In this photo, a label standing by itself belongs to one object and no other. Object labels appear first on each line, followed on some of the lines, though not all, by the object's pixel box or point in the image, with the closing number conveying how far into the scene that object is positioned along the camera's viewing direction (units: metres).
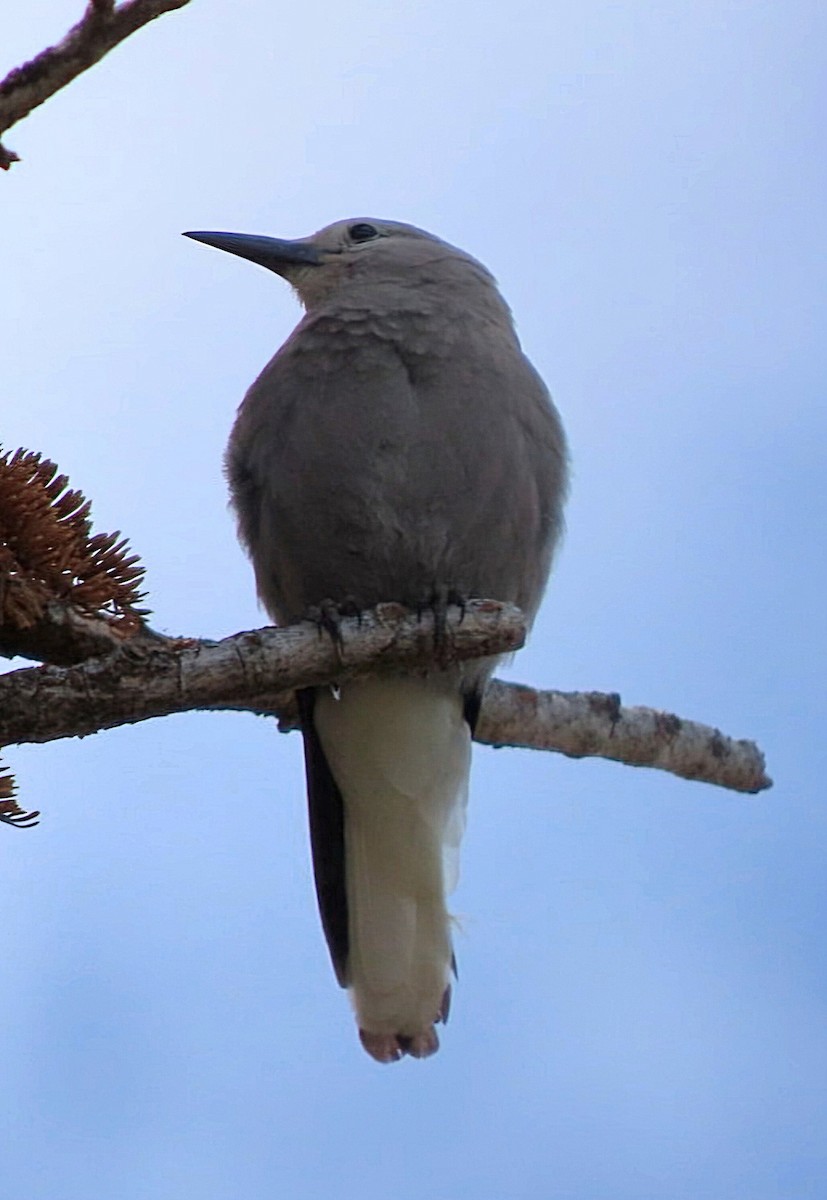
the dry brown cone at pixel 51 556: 4.88
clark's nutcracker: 7.32
